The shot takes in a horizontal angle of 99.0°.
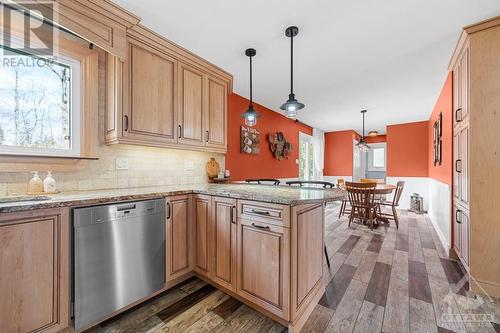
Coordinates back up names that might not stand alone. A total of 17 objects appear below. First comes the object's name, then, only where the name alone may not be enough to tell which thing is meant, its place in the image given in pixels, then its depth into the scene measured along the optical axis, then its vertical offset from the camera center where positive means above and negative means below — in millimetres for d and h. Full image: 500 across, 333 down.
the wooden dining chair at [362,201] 3834 -655
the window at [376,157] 8102 +336
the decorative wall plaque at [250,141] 3693 +445
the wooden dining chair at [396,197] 3983 -608
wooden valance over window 1477 +1101
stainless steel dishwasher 1388 -662
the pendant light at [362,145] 5430 +533
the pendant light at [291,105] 1953 +586
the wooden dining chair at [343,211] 4597 -980
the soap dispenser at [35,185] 1582 -146
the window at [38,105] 1587 +489
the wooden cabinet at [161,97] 1904 +708
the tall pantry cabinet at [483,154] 1827 +102
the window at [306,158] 5891 +232
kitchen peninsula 1217 -580
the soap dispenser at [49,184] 1629 -142
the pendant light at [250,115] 2351 +567
